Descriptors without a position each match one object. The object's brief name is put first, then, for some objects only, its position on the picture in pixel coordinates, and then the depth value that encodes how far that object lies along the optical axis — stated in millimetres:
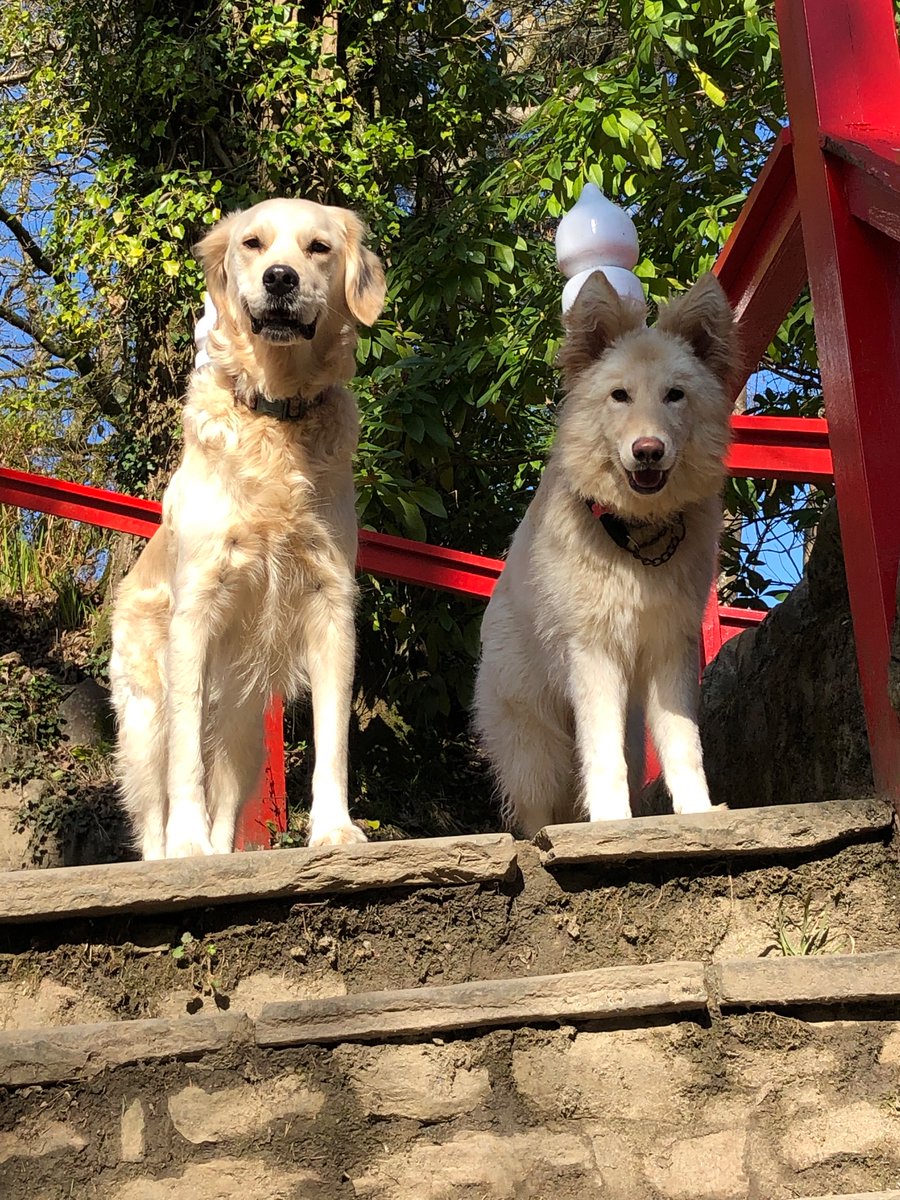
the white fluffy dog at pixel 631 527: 3555
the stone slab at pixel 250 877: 2572
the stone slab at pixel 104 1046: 2355
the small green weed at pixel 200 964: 2592
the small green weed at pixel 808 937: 2602
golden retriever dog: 3719
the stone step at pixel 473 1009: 2365
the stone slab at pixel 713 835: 2611
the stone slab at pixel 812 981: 2375
